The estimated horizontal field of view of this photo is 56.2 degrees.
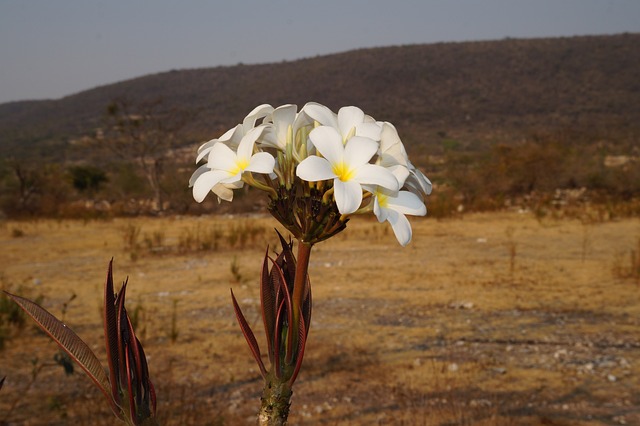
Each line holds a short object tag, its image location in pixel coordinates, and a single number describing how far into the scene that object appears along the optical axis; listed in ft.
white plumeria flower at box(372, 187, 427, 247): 3.25
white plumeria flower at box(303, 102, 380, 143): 3.42
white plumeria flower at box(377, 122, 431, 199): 3.49
